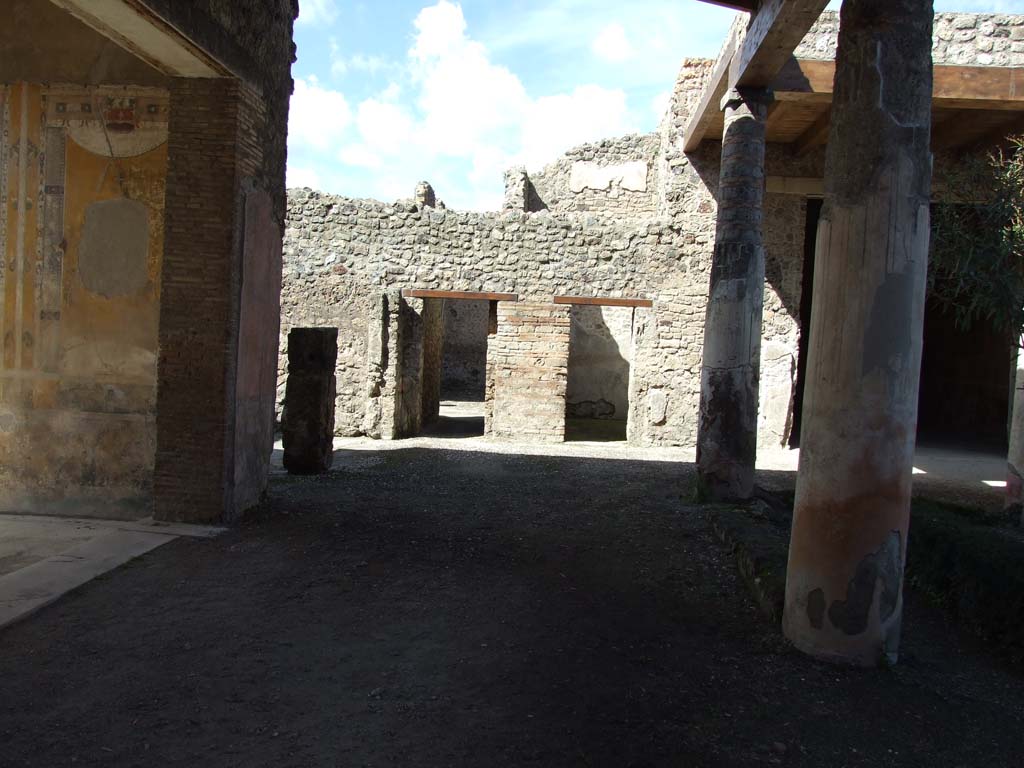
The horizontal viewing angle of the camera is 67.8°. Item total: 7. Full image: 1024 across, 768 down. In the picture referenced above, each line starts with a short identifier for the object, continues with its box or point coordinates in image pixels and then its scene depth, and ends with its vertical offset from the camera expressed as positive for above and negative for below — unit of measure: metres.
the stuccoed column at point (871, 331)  3.09 +0.21
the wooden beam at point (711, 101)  7.33 +3.21
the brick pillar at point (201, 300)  5.16 +0.34
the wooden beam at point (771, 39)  5.24 +2.52
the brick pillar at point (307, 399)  7.51 -0.44
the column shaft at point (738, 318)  6.46 +0.50
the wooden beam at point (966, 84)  7.92 +3.20
